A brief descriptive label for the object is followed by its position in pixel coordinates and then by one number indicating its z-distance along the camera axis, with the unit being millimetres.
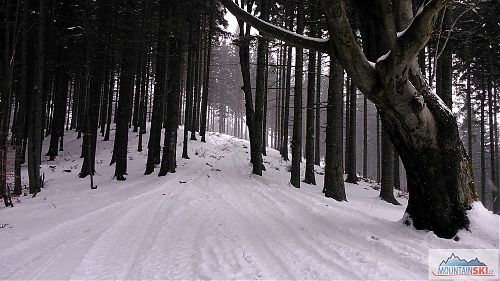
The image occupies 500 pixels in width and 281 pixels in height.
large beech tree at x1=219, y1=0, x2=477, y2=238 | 4168
